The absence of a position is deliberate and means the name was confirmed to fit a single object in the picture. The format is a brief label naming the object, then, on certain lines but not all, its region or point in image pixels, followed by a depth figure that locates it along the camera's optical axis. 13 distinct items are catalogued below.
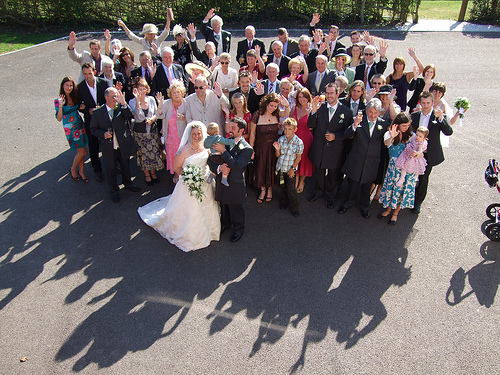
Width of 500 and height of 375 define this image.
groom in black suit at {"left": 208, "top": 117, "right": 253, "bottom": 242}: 5.80
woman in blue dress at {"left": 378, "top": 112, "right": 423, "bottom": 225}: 6.18
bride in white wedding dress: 5.94
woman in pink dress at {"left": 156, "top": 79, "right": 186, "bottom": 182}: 7.08
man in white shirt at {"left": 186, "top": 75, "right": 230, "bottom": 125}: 7.16
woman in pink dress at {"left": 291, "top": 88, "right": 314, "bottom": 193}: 6.75
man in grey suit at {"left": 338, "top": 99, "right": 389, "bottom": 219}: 6.23
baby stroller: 6.08
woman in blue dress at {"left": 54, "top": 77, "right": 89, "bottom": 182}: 7.29
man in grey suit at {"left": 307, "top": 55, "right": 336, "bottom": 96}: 7.82
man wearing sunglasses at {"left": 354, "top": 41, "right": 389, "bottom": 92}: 8.14
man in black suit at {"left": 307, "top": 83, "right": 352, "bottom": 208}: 6.47
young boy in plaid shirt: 6.41
